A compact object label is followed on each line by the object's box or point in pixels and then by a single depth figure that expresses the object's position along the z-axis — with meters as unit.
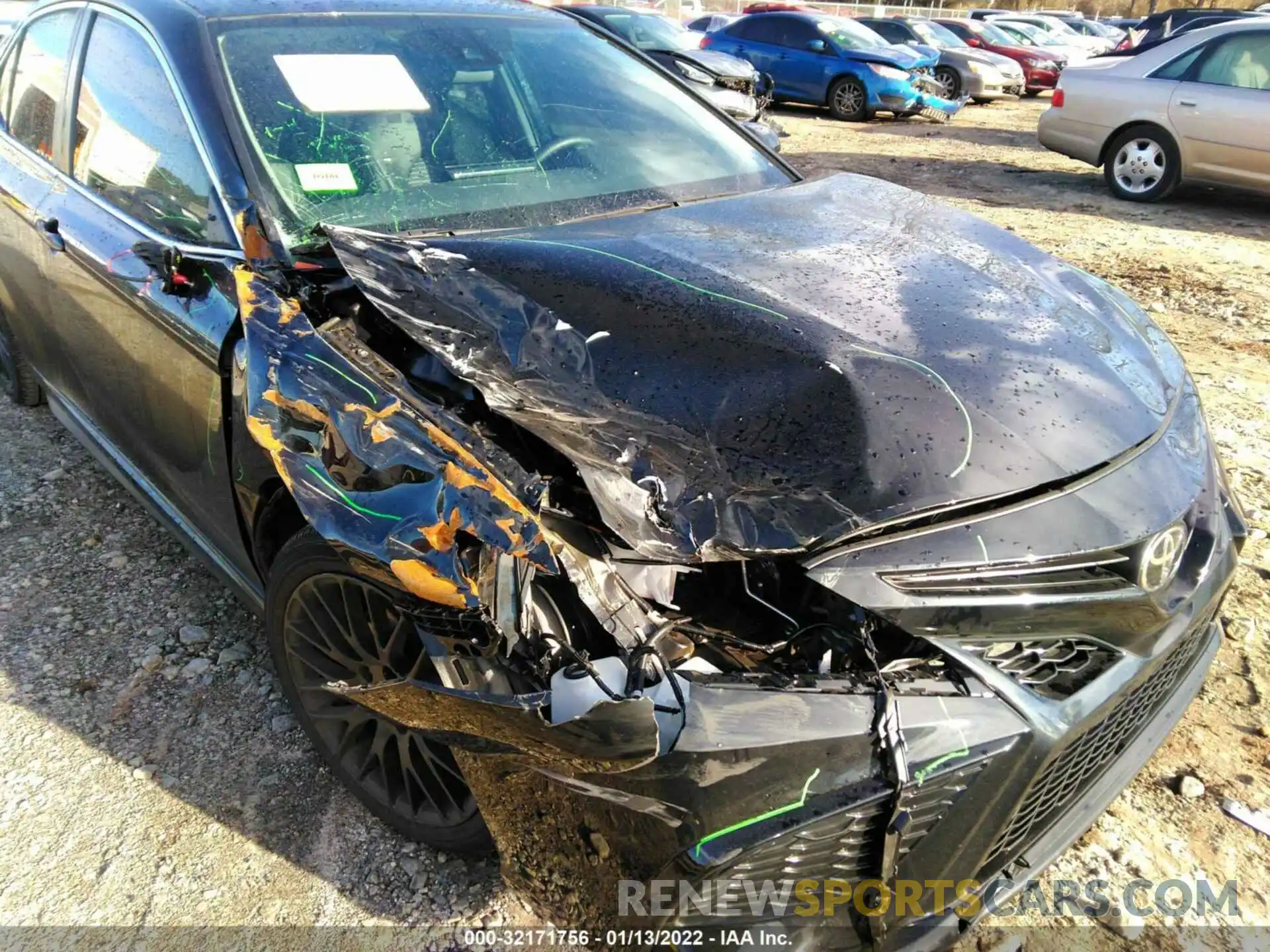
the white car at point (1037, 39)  19.97
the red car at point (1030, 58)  18.62
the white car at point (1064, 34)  22.30
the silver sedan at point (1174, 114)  7.29
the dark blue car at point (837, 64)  13.41
